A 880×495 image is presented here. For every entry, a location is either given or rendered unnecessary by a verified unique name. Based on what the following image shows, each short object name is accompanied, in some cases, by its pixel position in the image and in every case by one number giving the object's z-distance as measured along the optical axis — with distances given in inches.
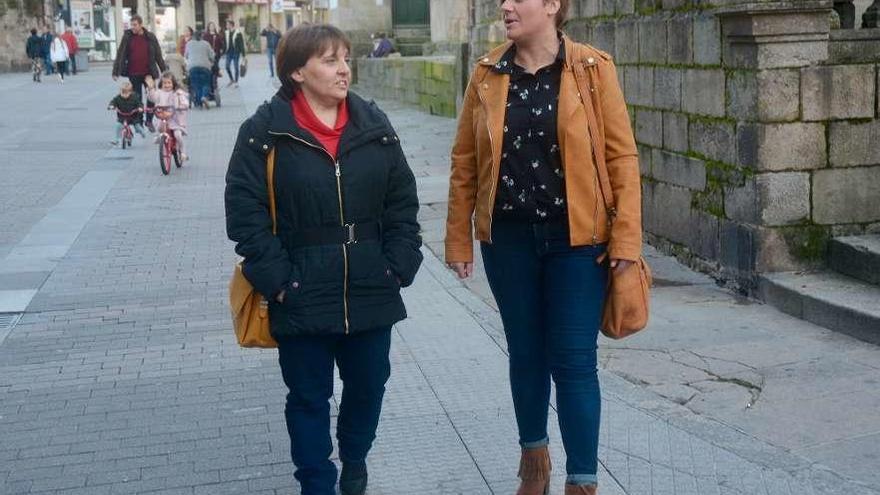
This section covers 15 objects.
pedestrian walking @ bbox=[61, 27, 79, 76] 1792.6
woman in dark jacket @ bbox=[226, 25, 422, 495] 159.0
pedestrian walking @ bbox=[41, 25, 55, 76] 1744.6
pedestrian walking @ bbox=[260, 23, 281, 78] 1649.9
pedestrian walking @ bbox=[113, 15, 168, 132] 743.7
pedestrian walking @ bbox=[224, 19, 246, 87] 1365.0
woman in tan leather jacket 160.2
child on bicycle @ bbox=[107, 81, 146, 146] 694.5
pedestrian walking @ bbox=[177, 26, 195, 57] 1191.1
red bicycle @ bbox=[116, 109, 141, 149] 700.0
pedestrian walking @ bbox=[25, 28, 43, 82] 1647.4
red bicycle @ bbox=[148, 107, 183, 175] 583.5
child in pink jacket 597.3
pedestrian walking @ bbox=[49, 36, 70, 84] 1665.5
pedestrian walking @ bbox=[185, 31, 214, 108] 1044.5
